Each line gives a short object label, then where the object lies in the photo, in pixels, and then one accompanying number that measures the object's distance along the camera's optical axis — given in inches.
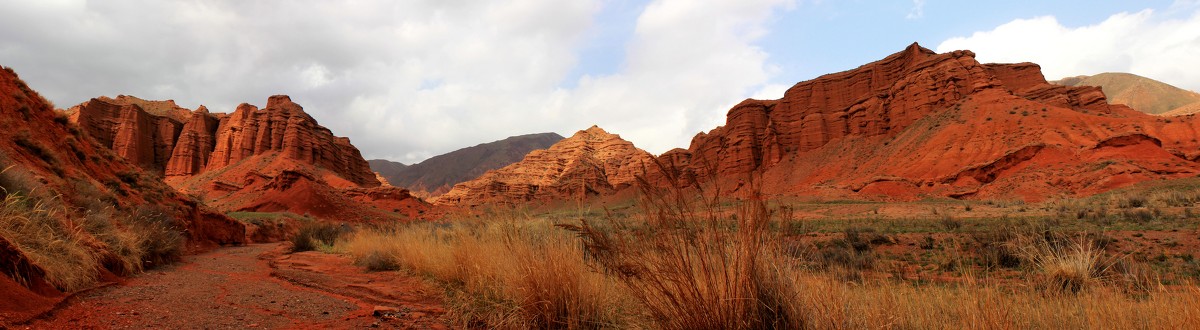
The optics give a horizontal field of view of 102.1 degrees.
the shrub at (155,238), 269.6
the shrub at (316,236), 526.3
